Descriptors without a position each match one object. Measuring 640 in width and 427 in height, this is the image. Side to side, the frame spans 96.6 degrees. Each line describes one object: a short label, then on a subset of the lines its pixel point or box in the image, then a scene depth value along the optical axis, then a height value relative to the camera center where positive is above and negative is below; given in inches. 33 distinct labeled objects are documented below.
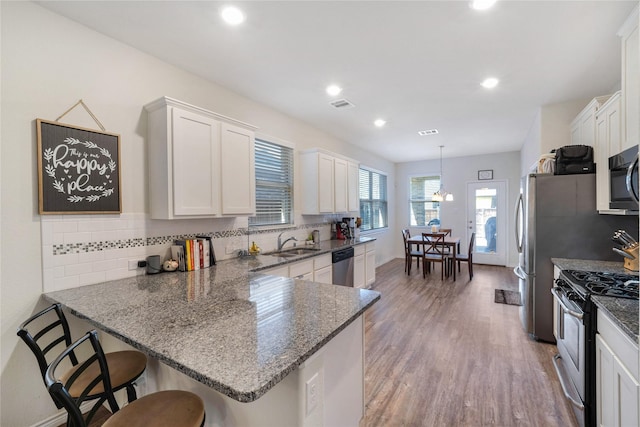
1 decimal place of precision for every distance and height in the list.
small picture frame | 268.8 +33.8
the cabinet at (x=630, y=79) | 72.6 +34.9
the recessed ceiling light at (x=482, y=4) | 70.4 +51.7
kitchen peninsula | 39.0 -20.2
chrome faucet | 146.9 -15.6
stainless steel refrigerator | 103.9 -8.3
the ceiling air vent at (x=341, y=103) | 136.0 +52.7
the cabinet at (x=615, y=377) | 48.4 -32.2
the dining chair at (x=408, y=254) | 232.7 -35.5
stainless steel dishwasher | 148.6 -30.0
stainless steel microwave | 68.7 +7.7
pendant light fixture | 245.6 +12.5
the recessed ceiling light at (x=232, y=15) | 74.3 +53.1
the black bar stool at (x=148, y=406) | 42.8 -31.1
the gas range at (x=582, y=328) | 66.9 -30.8
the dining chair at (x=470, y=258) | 214.1 -36.7
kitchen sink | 131.1 -19.9
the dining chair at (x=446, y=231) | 258.3 -19.1
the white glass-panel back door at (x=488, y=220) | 264.8 -9.7
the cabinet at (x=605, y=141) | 88.6 +22.5
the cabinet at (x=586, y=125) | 107.0 +35.0
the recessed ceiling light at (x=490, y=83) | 113.6 +52.1
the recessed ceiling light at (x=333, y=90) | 121.1 +52.9
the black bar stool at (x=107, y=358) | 53.3 -31.3
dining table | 212.5 -25.0
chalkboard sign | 72.7 +12.4
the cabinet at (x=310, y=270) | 112.7 -25.0
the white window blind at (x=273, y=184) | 139.3 +14.7
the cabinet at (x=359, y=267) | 171.3 -35.0
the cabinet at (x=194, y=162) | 89.9 +17.8
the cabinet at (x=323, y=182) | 160.9 +17.5
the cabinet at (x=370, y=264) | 187.3 -35.2
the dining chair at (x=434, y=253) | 216.2 -33.7
